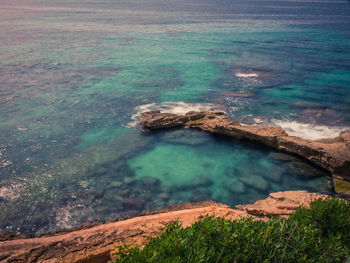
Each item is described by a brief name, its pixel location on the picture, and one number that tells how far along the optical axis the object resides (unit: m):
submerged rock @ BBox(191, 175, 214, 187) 14.17
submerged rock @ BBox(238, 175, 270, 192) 13.78
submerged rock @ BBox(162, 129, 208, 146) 17.58
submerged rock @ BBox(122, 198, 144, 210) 12.43
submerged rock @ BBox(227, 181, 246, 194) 13.69
